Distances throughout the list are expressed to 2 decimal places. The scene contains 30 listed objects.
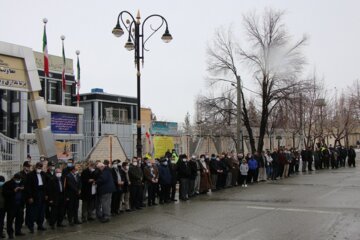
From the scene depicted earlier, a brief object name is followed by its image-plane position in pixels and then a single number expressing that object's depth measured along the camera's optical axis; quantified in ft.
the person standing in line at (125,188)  47.37
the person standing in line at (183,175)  56.75
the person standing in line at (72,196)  41.09
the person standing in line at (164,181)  53.52
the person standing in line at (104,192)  42.80
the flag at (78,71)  100.37
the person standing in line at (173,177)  55.21
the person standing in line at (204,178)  62.59
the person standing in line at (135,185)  48.83
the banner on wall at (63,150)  66.54
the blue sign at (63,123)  66.69
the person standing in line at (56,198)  39.40
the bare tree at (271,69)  107.96
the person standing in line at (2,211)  35.40
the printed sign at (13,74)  51.41
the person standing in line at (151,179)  51.62
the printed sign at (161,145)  81.05
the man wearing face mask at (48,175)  39.64
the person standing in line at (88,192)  43.09
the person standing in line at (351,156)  125.29
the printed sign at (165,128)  92.40
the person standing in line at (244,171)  73.22
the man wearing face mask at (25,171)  37.88
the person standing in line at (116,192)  45.80
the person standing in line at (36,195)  37.76
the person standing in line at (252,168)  77.32
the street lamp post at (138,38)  56.10
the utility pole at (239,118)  91.61
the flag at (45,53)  66.08
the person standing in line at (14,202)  35.92
